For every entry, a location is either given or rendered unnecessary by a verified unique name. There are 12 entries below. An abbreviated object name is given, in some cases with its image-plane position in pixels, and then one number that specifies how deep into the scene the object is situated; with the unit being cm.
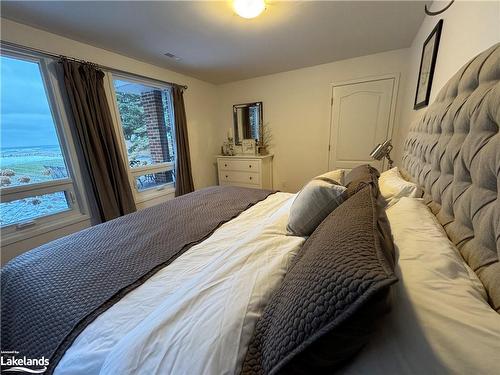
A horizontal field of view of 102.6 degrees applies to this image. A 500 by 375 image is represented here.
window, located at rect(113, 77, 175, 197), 266
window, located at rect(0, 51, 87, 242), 178
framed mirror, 366
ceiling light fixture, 153
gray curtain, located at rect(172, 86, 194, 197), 312
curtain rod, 169
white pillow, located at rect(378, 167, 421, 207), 97
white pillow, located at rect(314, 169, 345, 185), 133
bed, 37
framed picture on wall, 145
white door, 278
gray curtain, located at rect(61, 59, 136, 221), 203
